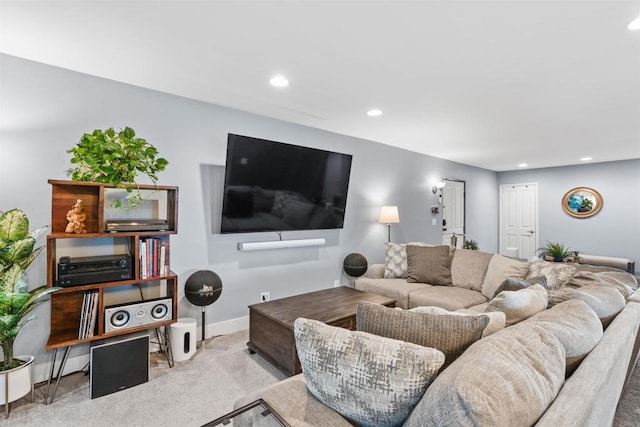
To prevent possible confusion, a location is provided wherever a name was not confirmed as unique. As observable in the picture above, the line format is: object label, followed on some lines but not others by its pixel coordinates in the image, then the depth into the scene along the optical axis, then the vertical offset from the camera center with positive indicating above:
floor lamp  4.46 +0.02
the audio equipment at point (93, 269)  2.08 -0.39
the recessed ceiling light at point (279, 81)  2.52 +1.11
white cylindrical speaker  2.57 -1.03
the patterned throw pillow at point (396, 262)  3.82 -0.57
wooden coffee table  2.30 -0.80
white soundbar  3.35 -0.33
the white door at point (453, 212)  6.02 +0.09
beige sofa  0.75 -0.48
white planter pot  1.84 -1.02
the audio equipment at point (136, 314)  2.24 -0.75
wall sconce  5.72 +0.56
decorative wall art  6.18 +0.32
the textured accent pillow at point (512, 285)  1.77 -0.39
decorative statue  2.15 -0.05
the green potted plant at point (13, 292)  1.83 -0.47
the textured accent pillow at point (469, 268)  3.31 -0.56
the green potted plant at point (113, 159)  2.08 +0.38
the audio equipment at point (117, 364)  2.11 -1.05
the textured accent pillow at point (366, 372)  0.93 -0.48
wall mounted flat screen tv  3.08 +0.32
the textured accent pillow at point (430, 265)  3.51 -0.56
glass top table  1.13 -0.76
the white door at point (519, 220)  7.04 -0.06
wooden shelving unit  2.11 -0.26
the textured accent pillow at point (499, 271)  2.84 -0.51
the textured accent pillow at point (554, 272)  2.42 -0.44
